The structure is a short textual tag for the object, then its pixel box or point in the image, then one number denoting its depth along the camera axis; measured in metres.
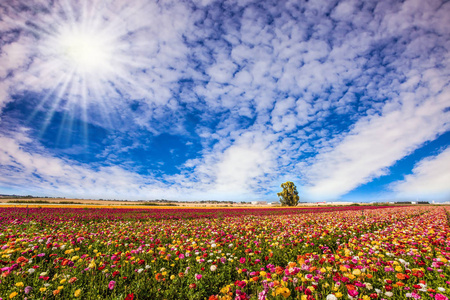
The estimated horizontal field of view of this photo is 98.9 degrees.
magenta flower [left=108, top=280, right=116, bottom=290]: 3.41
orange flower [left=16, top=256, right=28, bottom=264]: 3.98
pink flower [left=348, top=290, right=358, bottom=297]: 2.49
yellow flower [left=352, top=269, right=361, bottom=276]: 3.03
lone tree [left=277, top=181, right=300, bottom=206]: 56.03
